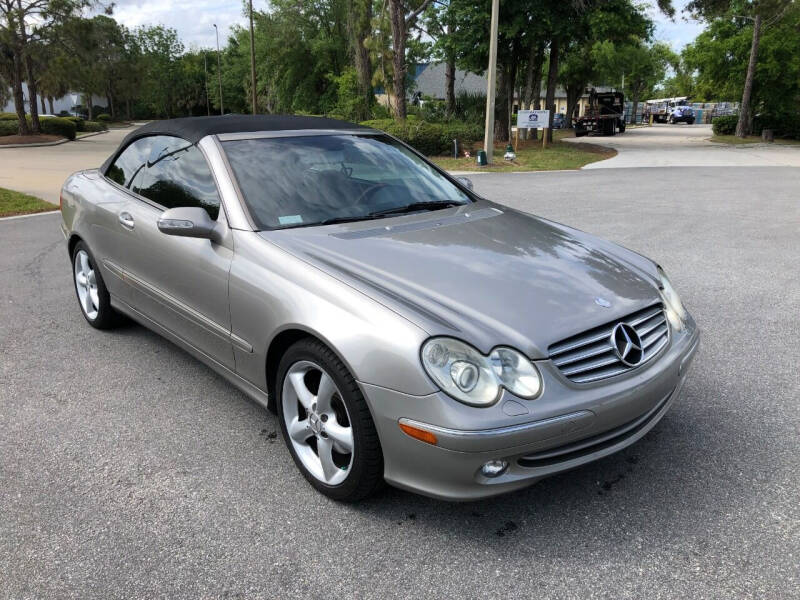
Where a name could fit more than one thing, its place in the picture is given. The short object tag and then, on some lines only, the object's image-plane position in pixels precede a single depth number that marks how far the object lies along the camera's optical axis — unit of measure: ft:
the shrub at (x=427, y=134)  76.59
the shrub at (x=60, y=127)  116.88
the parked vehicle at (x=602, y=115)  128.69
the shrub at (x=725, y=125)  127.75
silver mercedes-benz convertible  7.83
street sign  77.41
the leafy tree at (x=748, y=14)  101.71
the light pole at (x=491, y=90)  61.77
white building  218.18
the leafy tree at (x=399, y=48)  79.00
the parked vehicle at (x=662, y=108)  234.38
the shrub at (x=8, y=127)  113.50
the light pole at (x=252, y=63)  142.68
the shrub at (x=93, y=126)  153.80
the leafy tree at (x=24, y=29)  104.01
